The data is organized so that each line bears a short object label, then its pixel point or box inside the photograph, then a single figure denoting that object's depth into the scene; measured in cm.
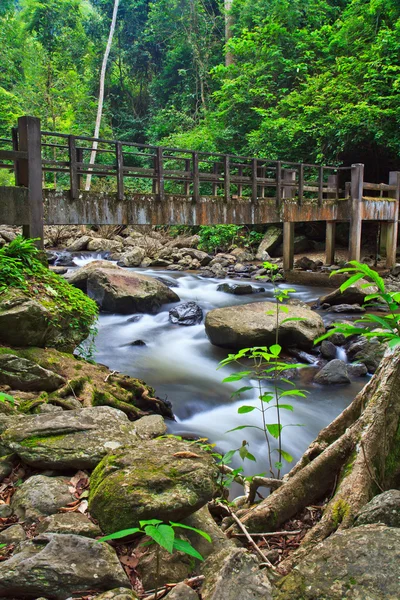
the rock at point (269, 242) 2188
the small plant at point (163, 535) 170
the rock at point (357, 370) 844
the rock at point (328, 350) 920
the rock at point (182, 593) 209
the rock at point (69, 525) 260
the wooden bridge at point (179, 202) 780
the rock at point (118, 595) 206
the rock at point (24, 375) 505
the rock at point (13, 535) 258
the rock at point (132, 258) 1942
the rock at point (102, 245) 2327
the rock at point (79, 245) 2314
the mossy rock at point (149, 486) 260
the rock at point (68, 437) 345
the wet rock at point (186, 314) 1128
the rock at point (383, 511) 201
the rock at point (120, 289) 1143
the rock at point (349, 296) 1266
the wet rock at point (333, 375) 805
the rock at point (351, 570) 163
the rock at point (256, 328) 902
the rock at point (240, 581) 185
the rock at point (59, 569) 207
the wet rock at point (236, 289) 1466
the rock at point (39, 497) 294
